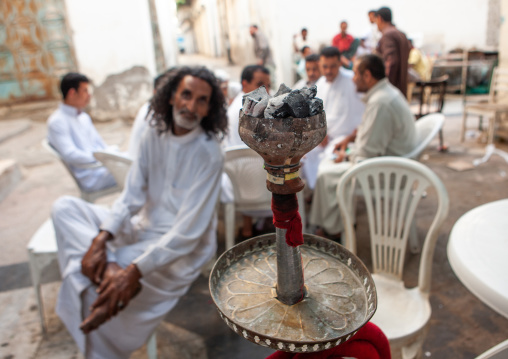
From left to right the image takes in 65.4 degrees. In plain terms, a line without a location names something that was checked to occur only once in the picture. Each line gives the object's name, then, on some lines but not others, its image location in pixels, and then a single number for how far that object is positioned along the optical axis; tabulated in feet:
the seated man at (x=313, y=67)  16.37
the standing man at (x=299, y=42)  34.71
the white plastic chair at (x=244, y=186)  9.90
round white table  4.49
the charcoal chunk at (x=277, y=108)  2.42
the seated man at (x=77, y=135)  12.21
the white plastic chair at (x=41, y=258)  8.25
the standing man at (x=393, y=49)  17.58
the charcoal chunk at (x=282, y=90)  2.62
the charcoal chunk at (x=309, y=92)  2.52
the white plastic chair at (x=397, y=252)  6.01
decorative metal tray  2.62
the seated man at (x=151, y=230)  6.80
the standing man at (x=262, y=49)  36.68
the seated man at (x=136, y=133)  12.03
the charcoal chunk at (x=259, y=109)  2.49
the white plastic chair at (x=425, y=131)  10.99
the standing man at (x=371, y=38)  32.06
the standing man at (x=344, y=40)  30.17
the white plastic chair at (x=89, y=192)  12.33
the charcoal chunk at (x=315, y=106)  2.52
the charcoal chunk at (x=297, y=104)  2.43
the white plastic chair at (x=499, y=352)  4.46
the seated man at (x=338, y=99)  14.85
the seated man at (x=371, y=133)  10.68
